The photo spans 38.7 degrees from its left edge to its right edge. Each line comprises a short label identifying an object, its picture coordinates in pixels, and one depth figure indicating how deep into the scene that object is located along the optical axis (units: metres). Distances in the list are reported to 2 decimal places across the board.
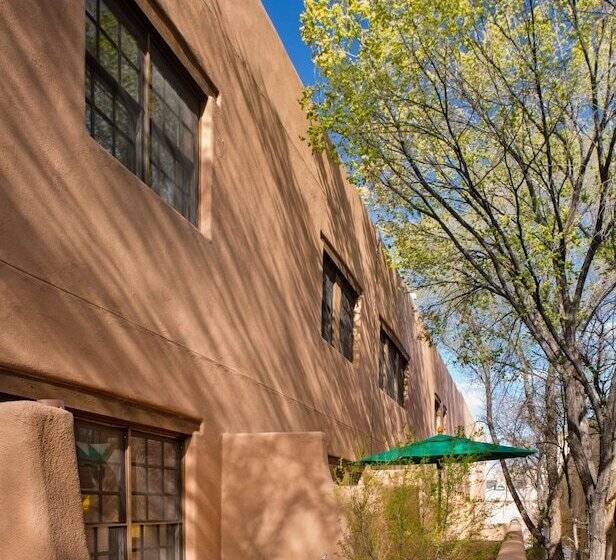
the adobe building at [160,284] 5.00
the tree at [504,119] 11.76
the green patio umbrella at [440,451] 10.78
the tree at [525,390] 16.94
